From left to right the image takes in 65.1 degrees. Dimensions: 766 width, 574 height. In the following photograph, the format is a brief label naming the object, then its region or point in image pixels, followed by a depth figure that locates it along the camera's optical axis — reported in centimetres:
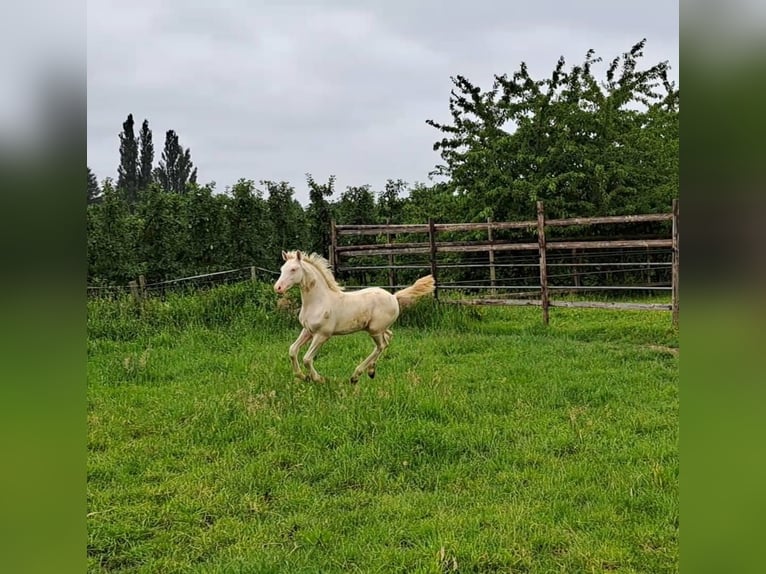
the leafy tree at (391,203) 1905
